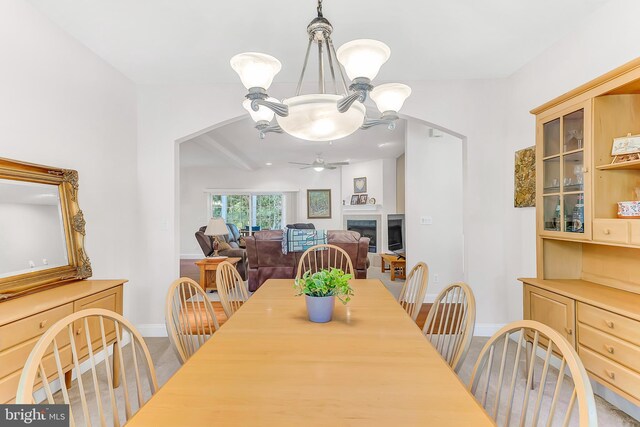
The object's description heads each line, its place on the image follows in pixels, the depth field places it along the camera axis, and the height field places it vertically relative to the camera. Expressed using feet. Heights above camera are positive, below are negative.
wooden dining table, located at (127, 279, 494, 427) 2.85 -1.72
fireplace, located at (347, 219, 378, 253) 27.12 -1.49
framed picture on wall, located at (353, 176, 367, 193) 27.91 +2.15
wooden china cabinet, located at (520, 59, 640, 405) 5.99 -0.49
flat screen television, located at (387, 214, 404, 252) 22.68 -1.58
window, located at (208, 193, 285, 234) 32.09 +0.25
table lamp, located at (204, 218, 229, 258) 17.40 -0.81
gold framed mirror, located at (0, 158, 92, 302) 6.55 -0.32
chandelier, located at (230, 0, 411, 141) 4.48 +1.70
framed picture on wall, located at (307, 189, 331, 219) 30.96 +0.63
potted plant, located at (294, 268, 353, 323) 5.21 -1.26
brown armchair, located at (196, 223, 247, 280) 20.20 -2.44
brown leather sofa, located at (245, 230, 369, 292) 16.51 -2.22
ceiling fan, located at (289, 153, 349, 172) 23.74 +3.27
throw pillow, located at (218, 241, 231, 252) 21.52 -2.21
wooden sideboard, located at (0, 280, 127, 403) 5.28 -1.83
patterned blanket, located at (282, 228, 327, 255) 16.33 -1.35
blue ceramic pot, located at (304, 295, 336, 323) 5.19 -1.50
